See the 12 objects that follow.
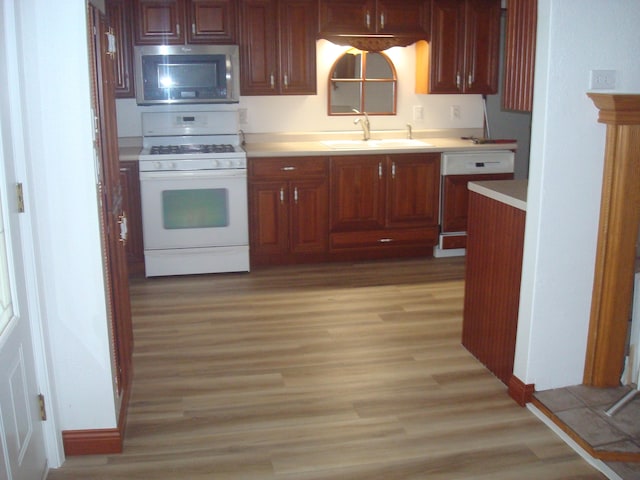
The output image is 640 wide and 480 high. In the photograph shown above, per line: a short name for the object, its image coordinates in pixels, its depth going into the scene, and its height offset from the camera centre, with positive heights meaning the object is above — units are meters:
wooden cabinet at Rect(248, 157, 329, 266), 5.05 -0.84
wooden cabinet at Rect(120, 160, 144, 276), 4.83 -0.85
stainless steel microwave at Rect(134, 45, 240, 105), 4.92 +0.18
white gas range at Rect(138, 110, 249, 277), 4.82 -0.81
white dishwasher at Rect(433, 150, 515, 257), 5.29 -0.65
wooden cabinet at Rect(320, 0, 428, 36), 5.13 +0.61
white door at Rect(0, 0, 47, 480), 2.09 -0.69
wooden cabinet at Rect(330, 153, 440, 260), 5.19 -0.83
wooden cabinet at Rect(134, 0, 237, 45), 4.89 +0.55
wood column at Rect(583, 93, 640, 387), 2.73 -0.61
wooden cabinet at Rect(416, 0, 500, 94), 5.35 +0.38
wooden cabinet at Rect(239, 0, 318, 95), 5.05 +0.38
